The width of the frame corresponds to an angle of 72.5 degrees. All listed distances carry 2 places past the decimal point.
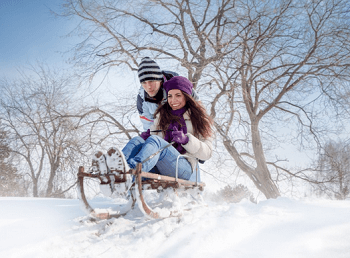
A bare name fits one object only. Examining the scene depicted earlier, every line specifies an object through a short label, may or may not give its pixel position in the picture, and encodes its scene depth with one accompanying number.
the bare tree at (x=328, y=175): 7.39
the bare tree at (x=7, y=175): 11.50
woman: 2.41
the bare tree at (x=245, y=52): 6.98
